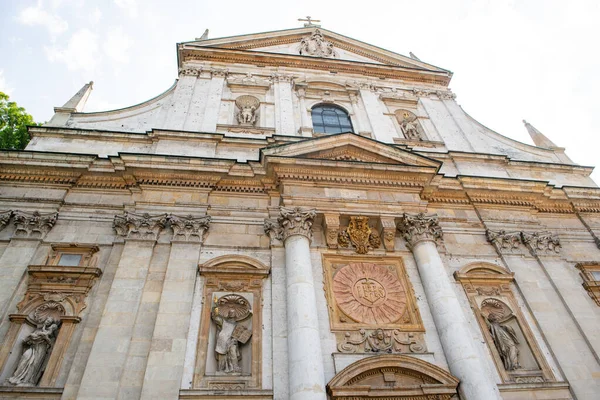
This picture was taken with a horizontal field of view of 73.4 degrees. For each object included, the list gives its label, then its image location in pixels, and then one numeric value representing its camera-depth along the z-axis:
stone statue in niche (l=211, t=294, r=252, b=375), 7.70
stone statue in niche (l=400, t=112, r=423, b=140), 14.19
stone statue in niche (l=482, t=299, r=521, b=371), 8.57
